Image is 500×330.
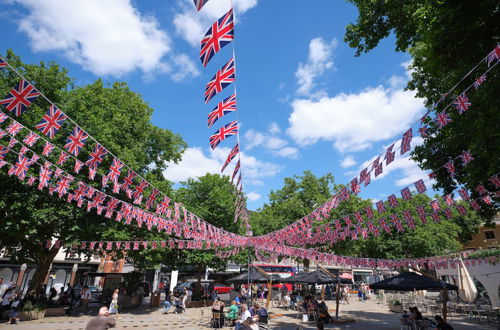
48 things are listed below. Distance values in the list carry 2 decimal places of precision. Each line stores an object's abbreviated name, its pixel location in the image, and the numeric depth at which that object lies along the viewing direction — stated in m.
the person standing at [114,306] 16.12
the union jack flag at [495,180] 9.16
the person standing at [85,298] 19.31
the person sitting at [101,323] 7.13
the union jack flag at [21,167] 10.58
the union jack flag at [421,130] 7.10
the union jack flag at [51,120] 8.26
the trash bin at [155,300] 23.12
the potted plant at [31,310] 14.55
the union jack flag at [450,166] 9.69
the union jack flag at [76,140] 9.10
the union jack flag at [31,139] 9.46
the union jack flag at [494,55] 5.14
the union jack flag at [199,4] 4.92
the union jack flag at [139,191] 11.67
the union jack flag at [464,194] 10.95
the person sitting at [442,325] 9.55
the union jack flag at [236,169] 10.20
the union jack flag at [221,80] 6.80
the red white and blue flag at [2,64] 6.20
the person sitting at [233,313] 14.24
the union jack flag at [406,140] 7.17
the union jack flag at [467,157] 9.11
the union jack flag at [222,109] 7.96
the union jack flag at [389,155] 7.88
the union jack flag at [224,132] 8.76
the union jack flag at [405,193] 10.41
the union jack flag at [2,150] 9.99
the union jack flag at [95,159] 9.97
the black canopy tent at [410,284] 12.14
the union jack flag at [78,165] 10.49
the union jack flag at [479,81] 5.69
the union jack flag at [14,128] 8.80
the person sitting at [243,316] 10.60
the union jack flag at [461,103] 6.49
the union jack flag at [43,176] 10.68
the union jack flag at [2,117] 8.20
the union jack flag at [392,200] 10.99
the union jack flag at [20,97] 7.21
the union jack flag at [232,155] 9.52
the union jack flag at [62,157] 10.42
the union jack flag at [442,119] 6.95
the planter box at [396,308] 21.09
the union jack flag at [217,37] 5.79
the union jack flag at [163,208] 12.87
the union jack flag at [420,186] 9.96
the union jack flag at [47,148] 9.36
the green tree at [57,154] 13.54
